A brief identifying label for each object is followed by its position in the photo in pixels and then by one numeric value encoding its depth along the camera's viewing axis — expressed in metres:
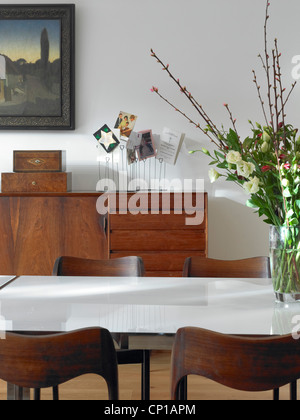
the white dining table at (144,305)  1.79
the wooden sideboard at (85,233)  3.98
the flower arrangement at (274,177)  1.96
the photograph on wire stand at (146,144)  4.39
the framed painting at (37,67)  4.43
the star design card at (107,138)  4.40
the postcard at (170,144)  4.41
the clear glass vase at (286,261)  2.02
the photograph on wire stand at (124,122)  4.39
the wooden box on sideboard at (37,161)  4.14
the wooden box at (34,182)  4.10
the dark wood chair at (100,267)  2.79
